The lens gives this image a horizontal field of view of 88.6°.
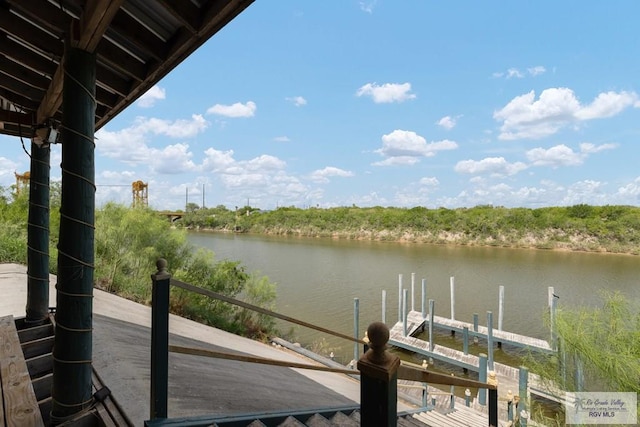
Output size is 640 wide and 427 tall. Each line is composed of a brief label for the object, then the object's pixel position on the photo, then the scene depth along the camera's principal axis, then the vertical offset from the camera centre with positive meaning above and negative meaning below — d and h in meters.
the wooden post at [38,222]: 2.76 +0.00
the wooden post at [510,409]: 6.06 -3.48
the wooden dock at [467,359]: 6.79 -3.52
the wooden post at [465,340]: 9.03 -3.26
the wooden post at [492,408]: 2.89 -1.65
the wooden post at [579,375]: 5.80 -2.74
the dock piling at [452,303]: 10.95 -2.76
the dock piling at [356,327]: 8.44 -2.87
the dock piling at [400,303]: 10.58 -2.66
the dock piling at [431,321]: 8.97 -2.80
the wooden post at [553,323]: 7.24 -2.27
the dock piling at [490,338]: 7.79 -2.87
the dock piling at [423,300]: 11.08 -2.65
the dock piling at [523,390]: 5.79 -2.99
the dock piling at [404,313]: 10.00 -2.82
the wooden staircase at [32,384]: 1.67 -0.98
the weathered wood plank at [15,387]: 1.68 -0.98
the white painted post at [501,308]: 10.04 -2.65
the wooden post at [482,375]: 6.77 -3.19
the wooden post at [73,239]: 1.62 -0.09
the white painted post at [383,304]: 10.34 -2.61
